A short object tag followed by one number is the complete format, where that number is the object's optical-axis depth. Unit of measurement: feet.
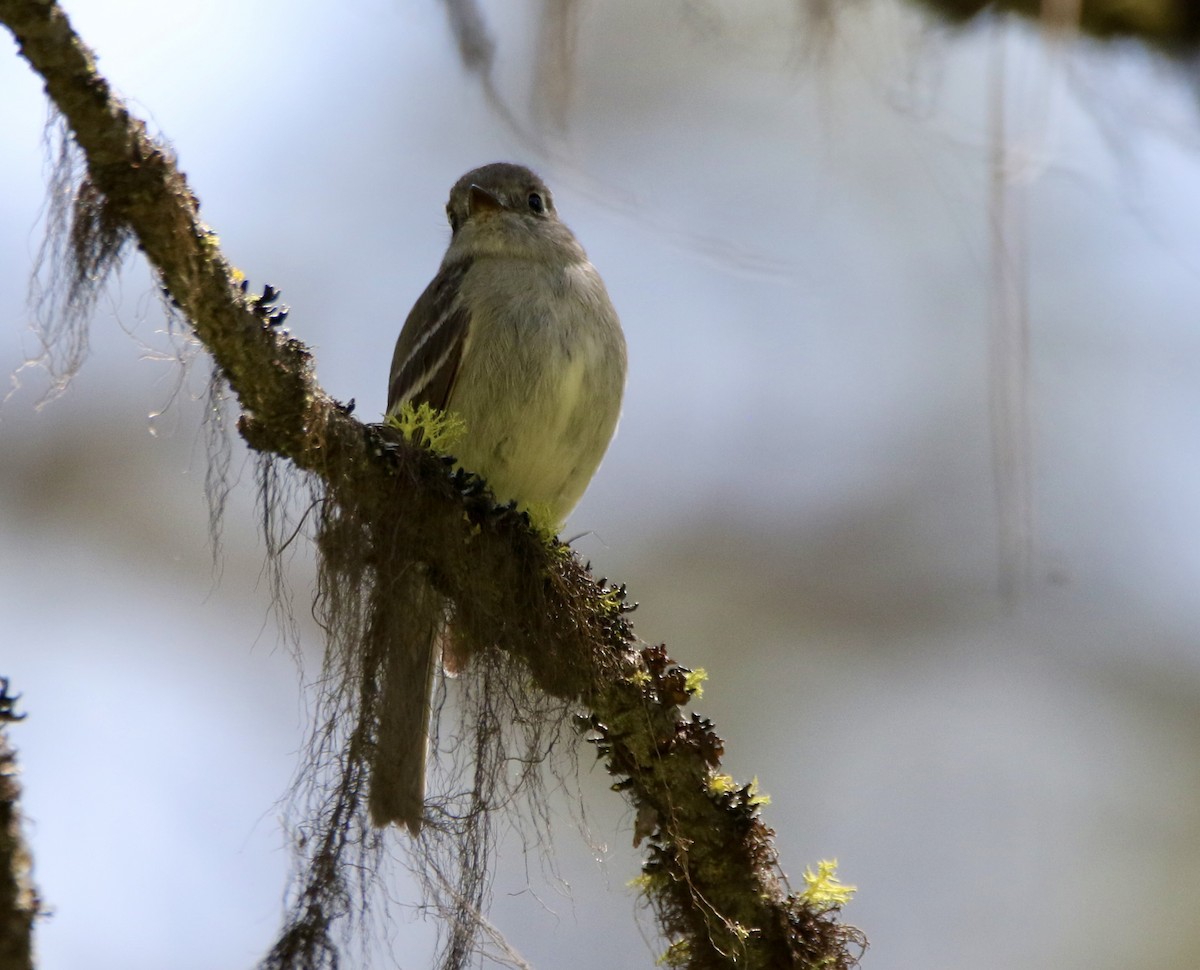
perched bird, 26.61
